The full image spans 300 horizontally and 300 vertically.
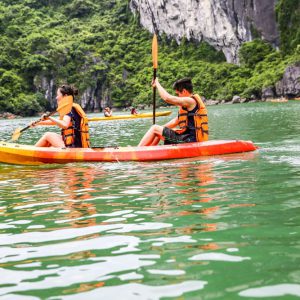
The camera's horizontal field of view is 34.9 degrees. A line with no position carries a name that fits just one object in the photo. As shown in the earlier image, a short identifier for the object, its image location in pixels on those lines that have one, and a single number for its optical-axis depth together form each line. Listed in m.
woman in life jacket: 8.25
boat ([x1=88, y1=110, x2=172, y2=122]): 31.14
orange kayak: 8.43
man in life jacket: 7.94
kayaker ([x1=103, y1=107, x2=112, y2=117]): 32.47
